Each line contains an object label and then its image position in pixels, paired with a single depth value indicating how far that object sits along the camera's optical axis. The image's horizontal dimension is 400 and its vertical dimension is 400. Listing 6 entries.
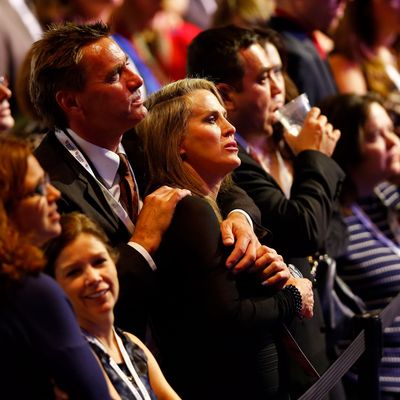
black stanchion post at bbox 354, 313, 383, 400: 6.62
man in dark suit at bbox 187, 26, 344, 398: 6.61
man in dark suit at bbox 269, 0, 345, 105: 9.33
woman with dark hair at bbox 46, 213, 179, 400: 4.72
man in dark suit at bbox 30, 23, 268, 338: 5.48
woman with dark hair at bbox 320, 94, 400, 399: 8.54
